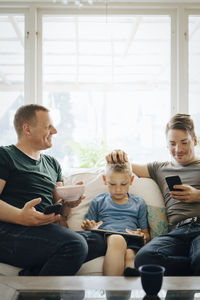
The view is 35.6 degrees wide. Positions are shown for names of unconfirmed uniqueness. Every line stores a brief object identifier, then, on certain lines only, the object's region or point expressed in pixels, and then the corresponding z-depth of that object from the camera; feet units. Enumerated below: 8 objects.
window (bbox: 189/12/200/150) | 10.09
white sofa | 7.06
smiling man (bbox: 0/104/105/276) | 5.54
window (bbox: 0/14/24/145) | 10.06
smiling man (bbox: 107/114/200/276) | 5.77
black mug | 3.68
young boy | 6.35
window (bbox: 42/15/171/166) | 10.24
